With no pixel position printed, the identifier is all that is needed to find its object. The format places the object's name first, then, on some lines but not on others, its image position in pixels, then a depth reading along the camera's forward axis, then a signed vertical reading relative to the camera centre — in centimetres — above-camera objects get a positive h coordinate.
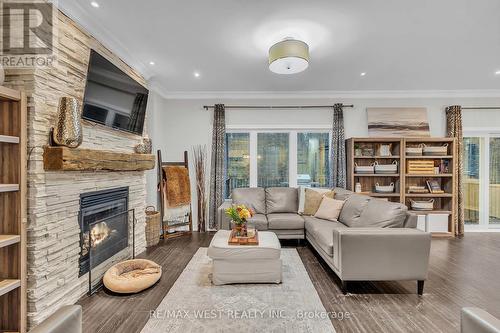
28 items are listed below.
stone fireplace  200 -18
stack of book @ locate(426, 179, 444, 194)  474 -38
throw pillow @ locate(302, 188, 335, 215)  423 -55
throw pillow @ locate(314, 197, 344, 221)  387 -66
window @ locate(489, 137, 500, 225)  503 -21
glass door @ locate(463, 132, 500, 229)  503 -27
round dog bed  251 -114
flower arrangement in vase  284 -57
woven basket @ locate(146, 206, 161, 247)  401 -98
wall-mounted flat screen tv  255 +81
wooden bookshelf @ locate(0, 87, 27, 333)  187 -32
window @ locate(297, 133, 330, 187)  517 +16
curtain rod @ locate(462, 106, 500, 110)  493 +115
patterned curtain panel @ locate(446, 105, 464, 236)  479 +26
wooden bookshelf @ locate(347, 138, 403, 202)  471 +11
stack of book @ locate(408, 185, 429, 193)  474 -42
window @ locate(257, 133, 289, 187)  520 +20
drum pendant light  272 +123
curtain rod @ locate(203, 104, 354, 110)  504 +121
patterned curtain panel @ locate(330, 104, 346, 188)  486 +31
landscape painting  492 +87
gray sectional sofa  249 -81
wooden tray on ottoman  275 -81
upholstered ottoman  267 -103
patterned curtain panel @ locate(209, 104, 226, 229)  495 +7
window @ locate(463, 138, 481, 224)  507 -25
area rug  204 -128
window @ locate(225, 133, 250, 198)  522 +27
